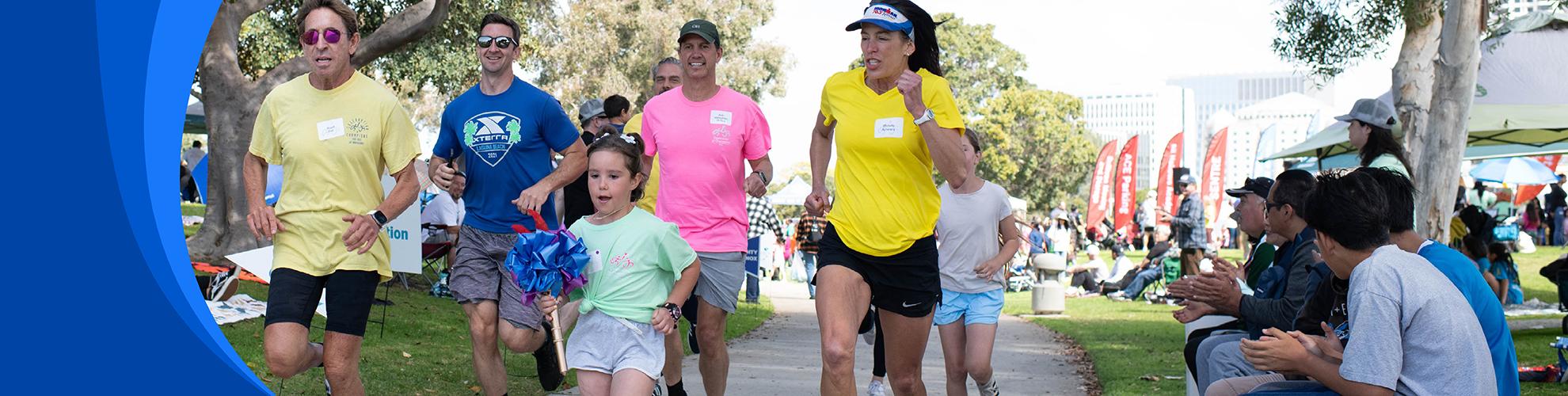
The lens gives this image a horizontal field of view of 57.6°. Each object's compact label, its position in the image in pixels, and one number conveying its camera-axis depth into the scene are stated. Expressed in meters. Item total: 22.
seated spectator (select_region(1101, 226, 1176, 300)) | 22.91
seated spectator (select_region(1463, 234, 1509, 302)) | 14.95
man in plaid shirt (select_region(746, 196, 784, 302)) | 19.52
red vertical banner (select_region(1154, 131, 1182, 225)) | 37.84
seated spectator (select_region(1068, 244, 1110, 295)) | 25.66
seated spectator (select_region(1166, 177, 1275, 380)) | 7.22
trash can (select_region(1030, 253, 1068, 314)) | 19.94
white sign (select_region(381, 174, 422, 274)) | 10.95
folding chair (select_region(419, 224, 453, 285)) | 15.09
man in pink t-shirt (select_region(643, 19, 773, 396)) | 6.90
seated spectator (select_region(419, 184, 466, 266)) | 15.48
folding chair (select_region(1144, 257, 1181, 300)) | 22.14
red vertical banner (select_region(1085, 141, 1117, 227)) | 41.94
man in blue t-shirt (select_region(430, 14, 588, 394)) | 6.55
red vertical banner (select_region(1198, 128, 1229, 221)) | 39.22
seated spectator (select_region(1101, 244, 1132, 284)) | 26.14
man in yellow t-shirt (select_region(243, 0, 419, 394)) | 5.75
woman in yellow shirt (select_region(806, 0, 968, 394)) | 5.89
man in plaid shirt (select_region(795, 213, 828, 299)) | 22.97
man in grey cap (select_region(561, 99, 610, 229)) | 8.93
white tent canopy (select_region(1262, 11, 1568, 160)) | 19.73
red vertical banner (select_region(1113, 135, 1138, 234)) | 40.09
